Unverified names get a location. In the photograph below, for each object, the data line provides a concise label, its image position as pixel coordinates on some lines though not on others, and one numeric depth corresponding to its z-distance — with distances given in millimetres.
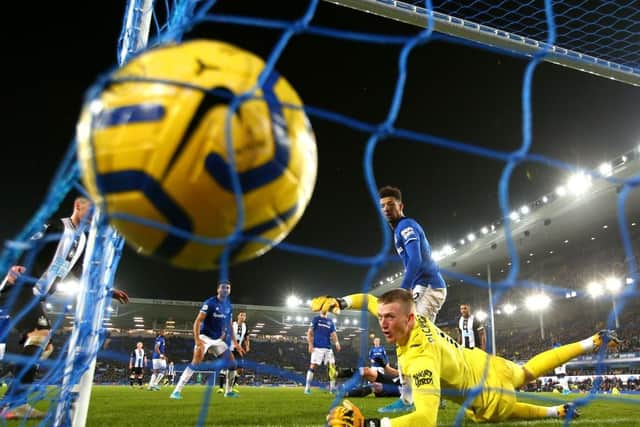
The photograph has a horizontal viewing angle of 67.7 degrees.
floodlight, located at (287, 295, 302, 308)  38466
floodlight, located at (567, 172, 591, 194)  20953
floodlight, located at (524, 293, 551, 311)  33603
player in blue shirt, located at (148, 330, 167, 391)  14273
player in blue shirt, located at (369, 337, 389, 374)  10930
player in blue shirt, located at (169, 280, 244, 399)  7941
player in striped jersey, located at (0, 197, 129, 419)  4086
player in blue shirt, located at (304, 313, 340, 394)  11461
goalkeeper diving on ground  2584
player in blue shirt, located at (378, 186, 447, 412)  4039
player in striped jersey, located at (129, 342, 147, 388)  17594
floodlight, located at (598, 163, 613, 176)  20009
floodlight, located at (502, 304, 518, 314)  36553
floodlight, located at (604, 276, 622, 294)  27328
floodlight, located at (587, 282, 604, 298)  29116
